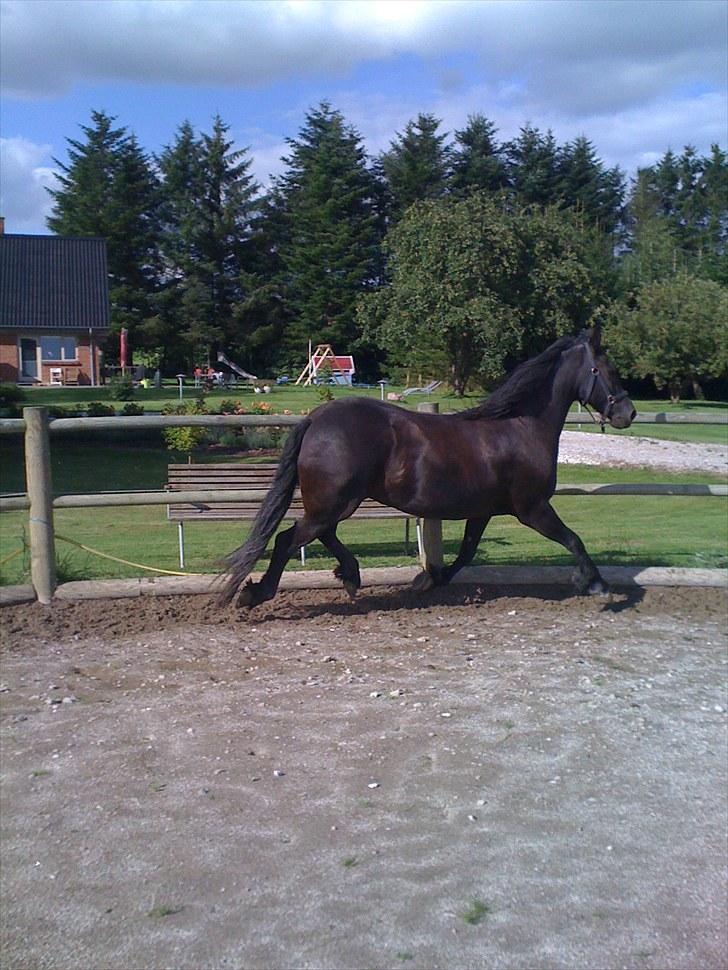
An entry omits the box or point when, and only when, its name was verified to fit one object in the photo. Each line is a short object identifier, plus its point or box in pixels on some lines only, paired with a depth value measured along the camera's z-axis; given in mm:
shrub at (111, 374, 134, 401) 28109
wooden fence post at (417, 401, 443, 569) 7629
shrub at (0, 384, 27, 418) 18544
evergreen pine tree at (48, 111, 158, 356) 50750
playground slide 50750
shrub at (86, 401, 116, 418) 19141
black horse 6625
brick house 40812
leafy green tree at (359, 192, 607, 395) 33594
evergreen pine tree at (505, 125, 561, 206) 55938
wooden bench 8156
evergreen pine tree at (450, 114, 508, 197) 53562
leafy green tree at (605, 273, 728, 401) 38969
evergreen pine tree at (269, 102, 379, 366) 51000
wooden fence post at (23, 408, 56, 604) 7000
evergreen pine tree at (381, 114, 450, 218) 52969
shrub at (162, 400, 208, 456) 11609
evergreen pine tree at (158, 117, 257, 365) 50375
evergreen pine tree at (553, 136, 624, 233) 58281
